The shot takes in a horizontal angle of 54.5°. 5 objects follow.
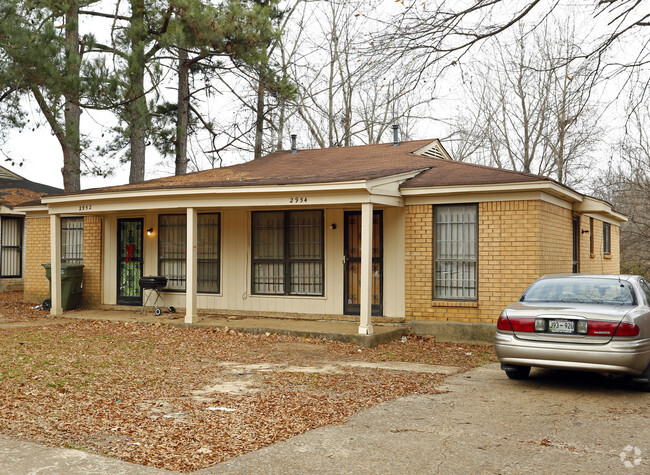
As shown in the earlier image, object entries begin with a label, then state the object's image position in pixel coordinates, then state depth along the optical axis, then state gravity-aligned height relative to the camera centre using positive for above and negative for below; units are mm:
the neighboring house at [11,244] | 22125 +531
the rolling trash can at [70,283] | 15727 -607
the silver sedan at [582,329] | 7004 -797
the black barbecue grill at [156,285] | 14312 -595
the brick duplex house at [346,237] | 11633 +473
